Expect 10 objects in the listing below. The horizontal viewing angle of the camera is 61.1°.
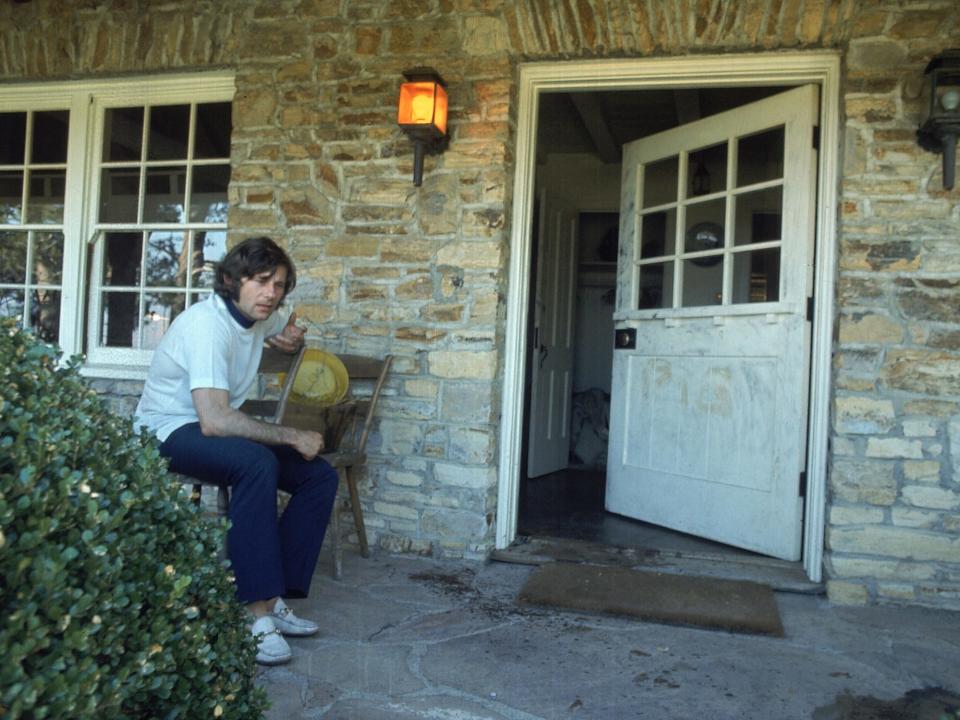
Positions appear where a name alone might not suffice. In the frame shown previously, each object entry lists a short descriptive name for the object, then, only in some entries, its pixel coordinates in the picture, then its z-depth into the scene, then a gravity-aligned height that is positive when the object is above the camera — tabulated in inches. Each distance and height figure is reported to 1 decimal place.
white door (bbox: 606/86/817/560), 148.5 +9.8
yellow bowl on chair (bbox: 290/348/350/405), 137.7 -3.9
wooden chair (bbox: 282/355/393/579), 131.6 -10.7
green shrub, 41.8 -13.5
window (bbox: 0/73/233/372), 177.8 +30.5
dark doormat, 121.0 -35.7
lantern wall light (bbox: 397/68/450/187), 145.3 +45.6
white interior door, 234.8 +8.2
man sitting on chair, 102.5 -11.5
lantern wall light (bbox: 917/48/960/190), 123.0 +42.8
